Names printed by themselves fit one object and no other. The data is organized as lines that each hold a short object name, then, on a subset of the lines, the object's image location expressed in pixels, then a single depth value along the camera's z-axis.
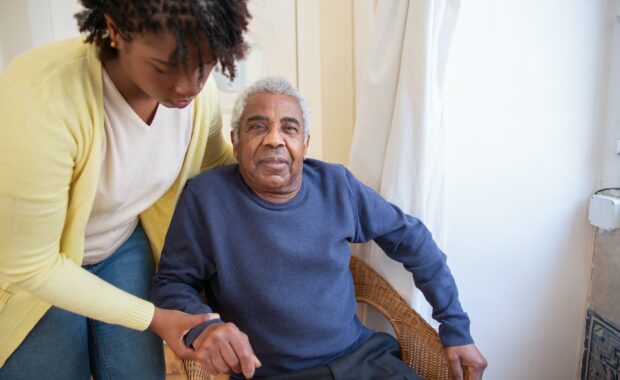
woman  0.57
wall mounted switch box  1.16
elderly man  1.00
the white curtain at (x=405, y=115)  1.06
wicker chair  1.11
